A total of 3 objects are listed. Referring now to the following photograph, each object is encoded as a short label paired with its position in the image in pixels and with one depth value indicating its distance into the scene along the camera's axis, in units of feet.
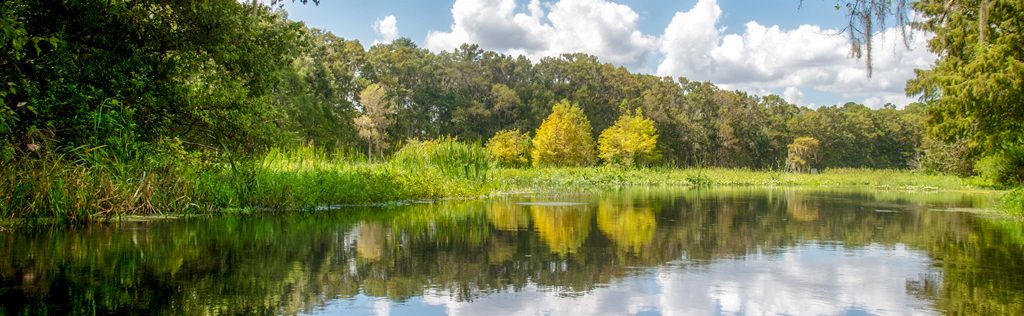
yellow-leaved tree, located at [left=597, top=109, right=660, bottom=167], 198.80
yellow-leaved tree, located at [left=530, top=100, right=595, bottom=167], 191.55
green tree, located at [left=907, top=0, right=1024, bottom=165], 61.26
